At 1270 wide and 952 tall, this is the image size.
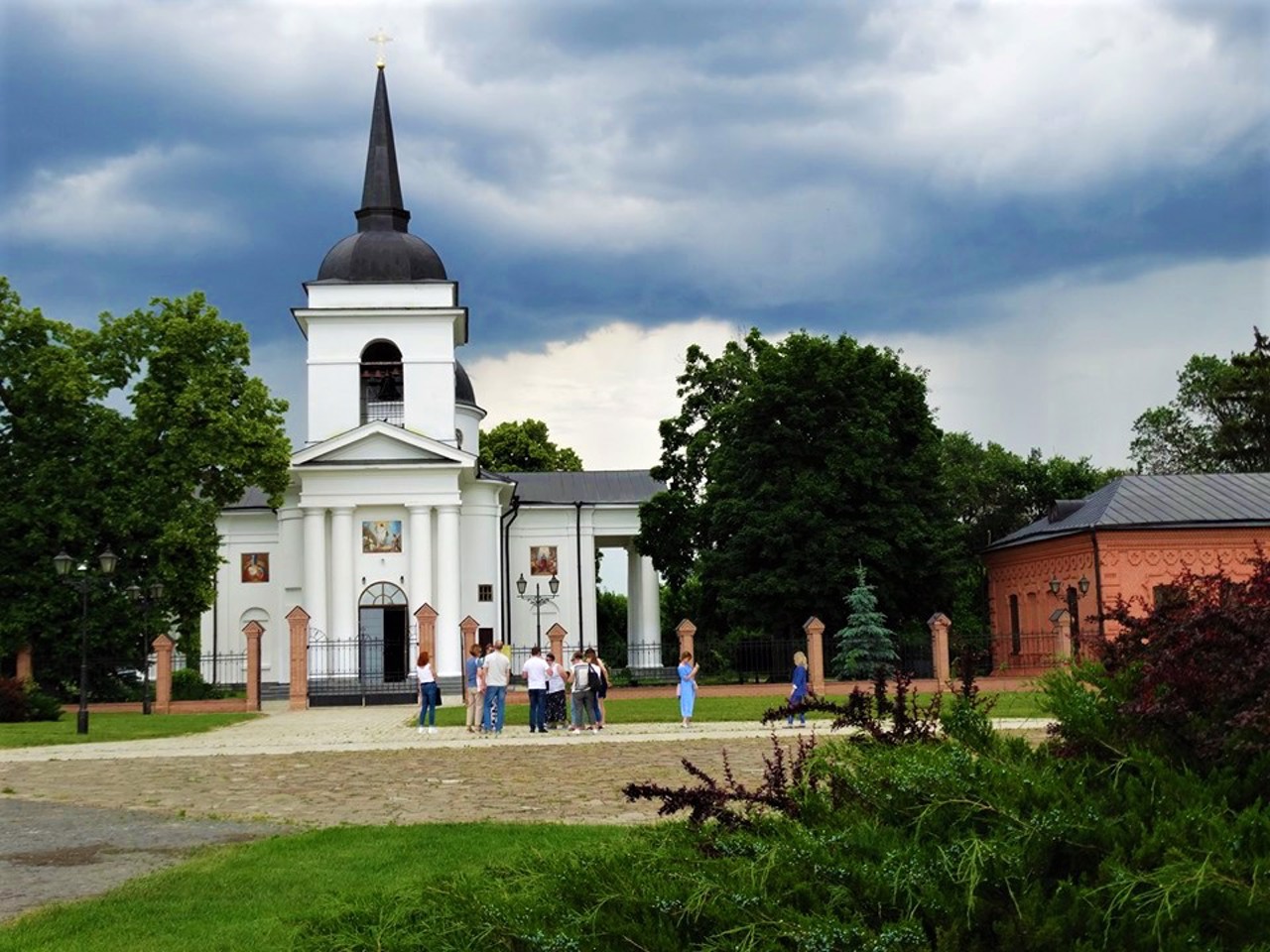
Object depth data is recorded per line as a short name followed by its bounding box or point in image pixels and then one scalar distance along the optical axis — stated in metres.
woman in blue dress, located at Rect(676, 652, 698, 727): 23.83
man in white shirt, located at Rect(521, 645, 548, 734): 23.31
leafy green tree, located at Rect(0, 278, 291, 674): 34.94
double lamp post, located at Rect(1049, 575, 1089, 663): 38.13
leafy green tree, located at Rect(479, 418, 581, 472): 68.94
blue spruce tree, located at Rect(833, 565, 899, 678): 37.28
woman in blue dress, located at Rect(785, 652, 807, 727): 23.93
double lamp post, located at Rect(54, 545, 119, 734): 25.06
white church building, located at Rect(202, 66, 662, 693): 42.34
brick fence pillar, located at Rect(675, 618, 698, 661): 35.88
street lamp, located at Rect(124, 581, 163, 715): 32.34
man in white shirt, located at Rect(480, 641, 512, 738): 23.58
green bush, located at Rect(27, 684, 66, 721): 29.48
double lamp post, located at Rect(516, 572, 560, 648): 43.31
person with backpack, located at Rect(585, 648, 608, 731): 23.77
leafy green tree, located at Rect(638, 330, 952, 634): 39.28
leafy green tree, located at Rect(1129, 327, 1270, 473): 56.09
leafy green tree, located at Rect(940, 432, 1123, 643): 57.09
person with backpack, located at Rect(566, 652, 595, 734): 23.60
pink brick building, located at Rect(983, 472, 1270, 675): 39.53
